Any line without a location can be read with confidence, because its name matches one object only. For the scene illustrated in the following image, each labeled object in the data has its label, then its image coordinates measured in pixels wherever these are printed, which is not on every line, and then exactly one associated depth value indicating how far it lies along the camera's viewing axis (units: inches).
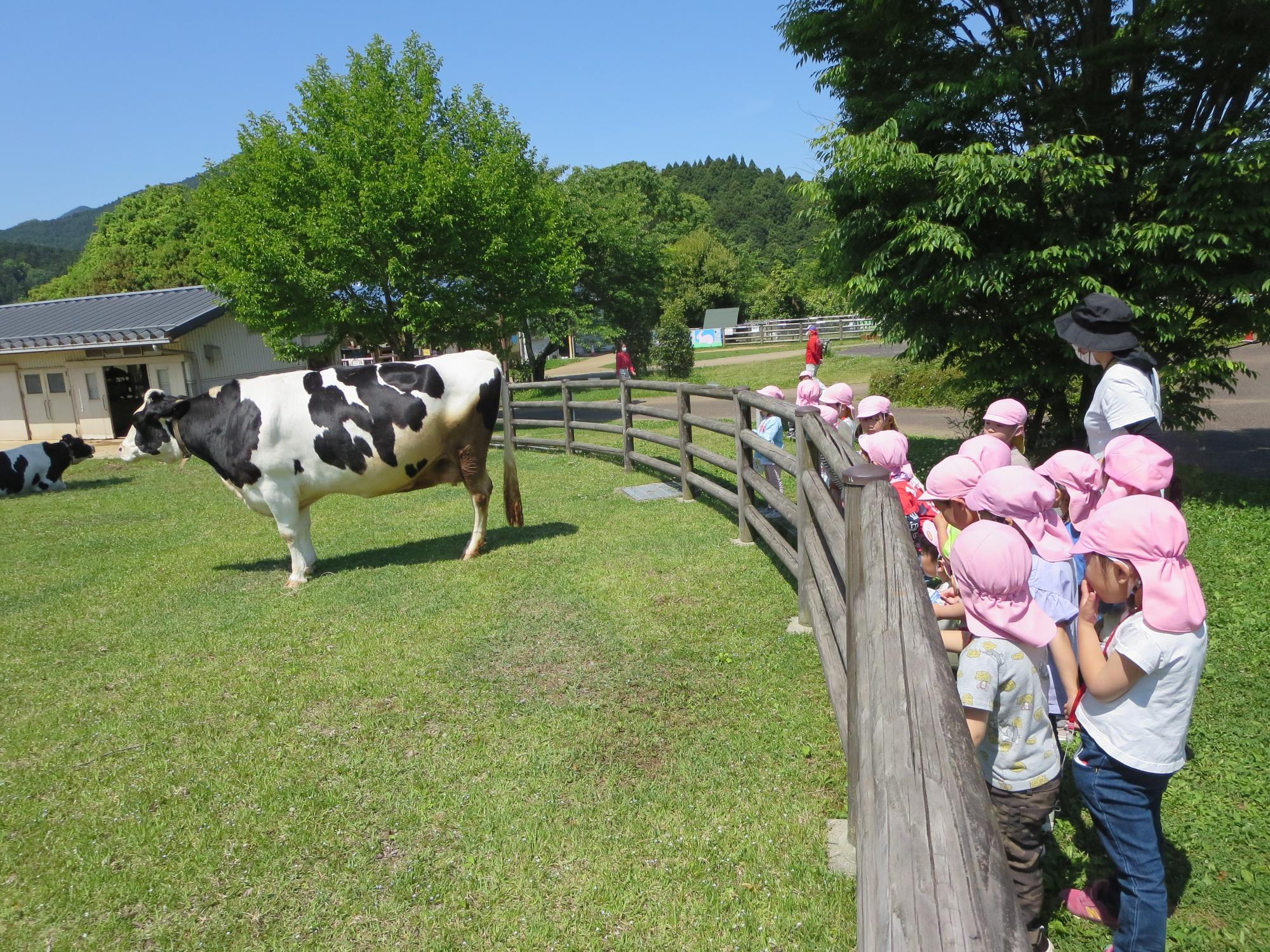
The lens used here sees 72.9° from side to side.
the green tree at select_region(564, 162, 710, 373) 1259.8
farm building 868.0
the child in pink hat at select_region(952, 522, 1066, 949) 101.0
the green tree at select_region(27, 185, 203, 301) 1601.9
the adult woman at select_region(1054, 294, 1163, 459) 178.5
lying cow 570.9
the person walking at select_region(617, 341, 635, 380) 911.7
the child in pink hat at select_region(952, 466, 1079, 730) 127.7
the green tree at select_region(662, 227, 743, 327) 2420.0
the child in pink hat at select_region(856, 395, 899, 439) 234.5
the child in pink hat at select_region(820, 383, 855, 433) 283.3
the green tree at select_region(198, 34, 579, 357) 740.0
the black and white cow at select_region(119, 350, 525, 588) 301.9
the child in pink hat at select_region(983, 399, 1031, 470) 195.3
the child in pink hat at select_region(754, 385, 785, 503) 297.0
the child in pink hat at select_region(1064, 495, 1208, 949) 97.7
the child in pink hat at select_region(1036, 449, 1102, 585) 151.9
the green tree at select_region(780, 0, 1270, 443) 320.8
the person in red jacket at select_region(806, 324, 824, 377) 956.0
